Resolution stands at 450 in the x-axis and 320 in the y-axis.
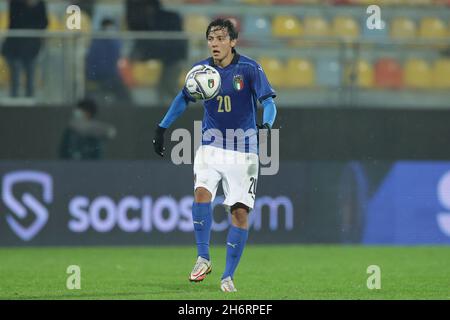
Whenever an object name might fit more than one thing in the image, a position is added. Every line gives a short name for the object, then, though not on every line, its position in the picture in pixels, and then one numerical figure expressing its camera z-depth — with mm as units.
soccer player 9570
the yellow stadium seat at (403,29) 15820
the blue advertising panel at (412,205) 14906
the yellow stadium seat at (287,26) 16297
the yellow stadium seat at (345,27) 15875
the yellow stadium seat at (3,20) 15512
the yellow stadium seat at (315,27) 15988
